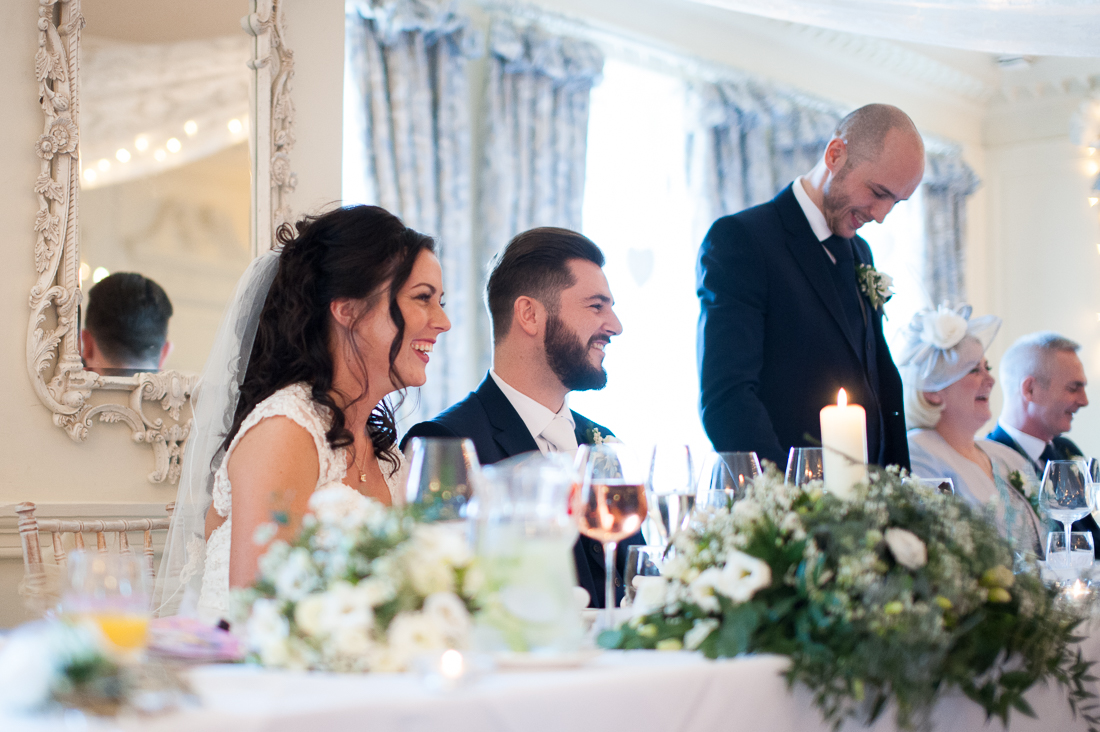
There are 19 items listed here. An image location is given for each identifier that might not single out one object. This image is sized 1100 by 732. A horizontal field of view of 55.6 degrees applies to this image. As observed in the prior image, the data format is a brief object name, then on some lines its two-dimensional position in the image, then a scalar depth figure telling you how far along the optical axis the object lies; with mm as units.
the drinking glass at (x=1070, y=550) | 2232
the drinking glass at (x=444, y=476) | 1059
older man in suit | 4418
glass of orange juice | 856
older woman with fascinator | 3752
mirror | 2988
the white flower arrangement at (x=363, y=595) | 898
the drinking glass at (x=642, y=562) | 1641
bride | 1986
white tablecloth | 767
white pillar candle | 1317
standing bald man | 2773
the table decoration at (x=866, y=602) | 1028
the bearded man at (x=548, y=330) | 2730
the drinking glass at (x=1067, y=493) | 2404
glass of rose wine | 1286
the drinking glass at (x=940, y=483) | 1835
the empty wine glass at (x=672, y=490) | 1404
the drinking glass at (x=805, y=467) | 1577
